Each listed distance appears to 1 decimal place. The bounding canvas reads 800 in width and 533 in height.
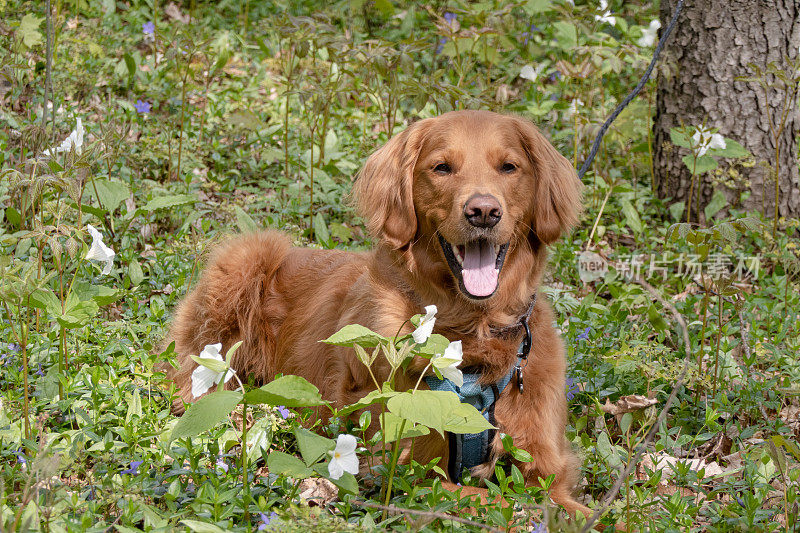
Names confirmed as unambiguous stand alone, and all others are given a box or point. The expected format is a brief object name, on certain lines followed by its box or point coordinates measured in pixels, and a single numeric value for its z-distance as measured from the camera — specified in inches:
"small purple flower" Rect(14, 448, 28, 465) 202.3
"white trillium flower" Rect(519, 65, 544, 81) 423.2
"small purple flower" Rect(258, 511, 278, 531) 169.0
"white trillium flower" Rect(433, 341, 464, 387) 167.8
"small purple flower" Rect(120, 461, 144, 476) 203.8
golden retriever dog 223.5
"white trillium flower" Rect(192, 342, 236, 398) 155.9
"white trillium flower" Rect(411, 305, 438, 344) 163.5
